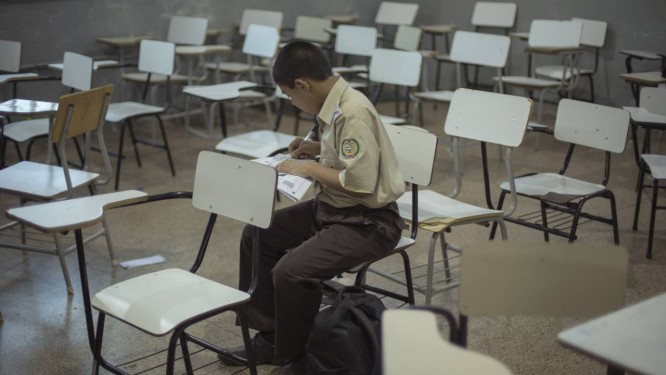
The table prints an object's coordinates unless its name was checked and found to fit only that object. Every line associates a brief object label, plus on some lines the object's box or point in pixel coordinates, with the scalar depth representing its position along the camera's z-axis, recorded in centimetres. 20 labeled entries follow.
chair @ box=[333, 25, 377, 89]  614
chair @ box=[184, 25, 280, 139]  480
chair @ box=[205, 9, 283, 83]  598
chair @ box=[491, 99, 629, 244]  340
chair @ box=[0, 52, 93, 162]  418
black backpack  242
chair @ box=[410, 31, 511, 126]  545
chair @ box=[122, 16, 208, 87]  607
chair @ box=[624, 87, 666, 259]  377
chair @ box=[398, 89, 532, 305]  295
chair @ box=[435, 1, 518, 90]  725
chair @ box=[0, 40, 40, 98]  480
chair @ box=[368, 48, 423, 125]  488
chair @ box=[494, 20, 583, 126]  592
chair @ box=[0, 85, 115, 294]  330
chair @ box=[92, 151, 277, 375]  213
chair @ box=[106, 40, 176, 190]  477
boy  243
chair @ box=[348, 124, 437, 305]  286
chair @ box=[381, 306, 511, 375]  158
